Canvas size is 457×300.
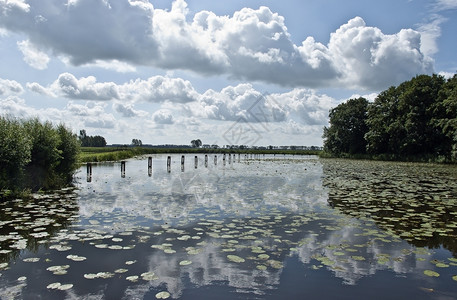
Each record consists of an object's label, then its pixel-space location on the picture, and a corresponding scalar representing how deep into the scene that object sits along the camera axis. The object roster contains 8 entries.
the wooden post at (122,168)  23.76
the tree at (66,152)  16.85
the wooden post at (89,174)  19.30
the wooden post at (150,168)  25.63
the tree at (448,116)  38.62
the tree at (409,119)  46.91
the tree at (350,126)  66.25
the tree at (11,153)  11.45
